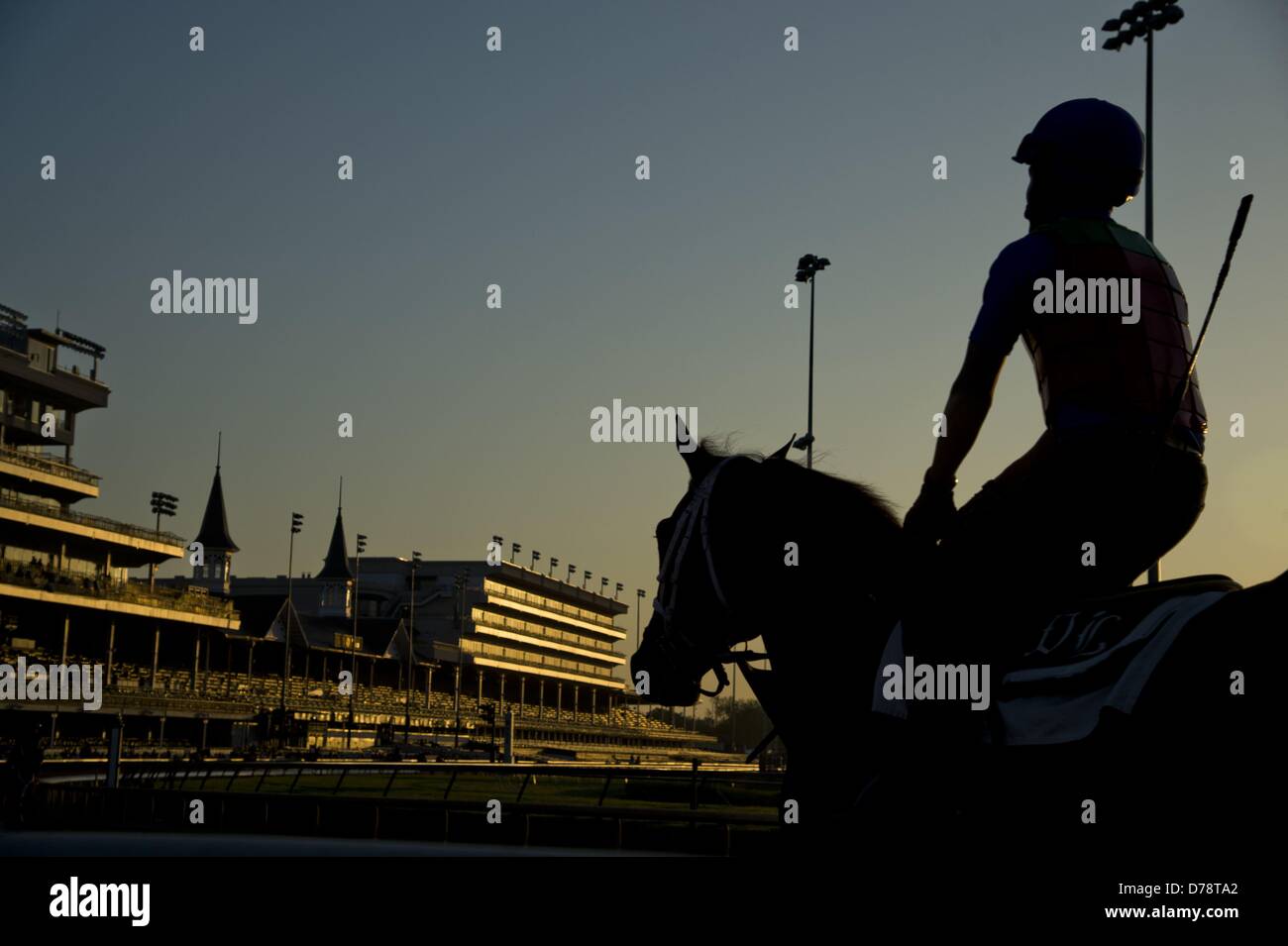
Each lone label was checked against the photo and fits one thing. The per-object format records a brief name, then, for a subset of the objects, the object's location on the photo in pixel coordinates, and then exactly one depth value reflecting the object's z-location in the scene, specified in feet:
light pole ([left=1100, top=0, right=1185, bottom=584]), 90.68
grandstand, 217.77
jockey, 12.07
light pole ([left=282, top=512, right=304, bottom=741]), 268.00
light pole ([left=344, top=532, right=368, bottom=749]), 325.75
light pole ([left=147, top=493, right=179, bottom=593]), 308.60
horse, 9.72
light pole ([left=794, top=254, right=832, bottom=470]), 131.23
